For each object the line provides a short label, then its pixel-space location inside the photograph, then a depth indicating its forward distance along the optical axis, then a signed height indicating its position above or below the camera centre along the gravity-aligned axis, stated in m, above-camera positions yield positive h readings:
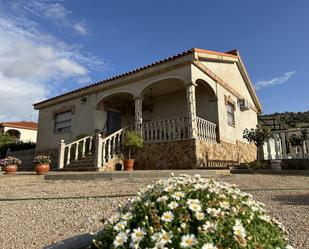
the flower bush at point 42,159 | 10.12 +0.33
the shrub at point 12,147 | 18.75 +1.44
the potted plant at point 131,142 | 10.70 +1.01
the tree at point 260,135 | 10.27 +1.19
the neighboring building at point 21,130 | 26.96 +3.87
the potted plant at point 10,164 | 10.66 +0.17
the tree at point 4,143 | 18.81 +1.73
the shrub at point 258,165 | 10.12 +0.07
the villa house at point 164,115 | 10.60 +2.65
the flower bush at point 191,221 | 1.55 -0.34
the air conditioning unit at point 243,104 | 15.11 +3.41
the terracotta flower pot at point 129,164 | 10.68 +0.14
